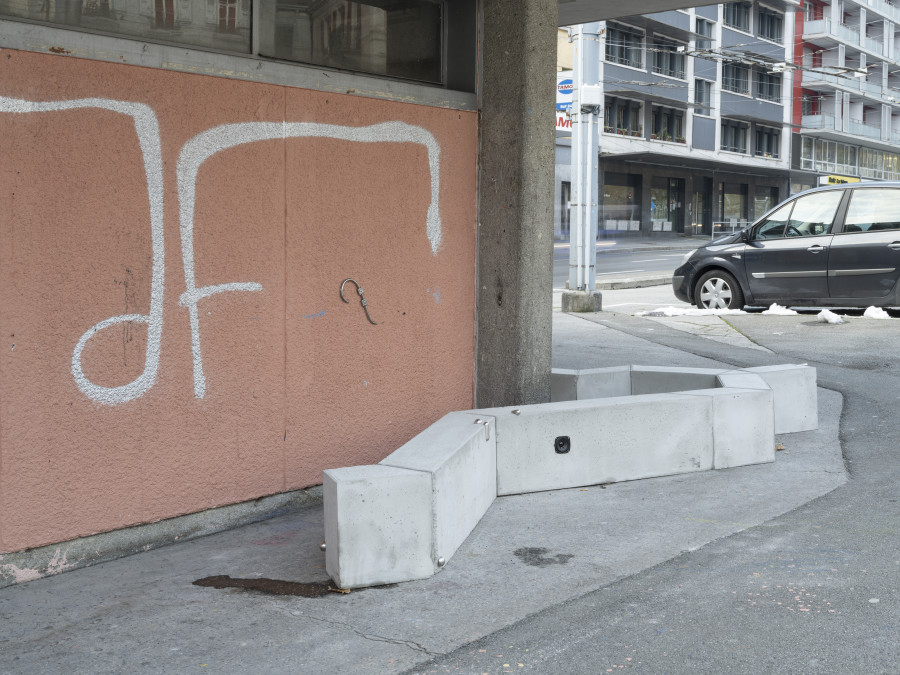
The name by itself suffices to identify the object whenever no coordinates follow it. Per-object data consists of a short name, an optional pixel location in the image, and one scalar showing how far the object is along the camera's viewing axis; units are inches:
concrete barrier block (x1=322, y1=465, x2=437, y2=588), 163.3
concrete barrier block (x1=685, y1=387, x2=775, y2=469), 242.1
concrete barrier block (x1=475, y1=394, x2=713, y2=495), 221.9
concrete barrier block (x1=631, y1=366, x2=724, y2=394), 275.6
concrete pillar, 247.3
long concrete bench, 165.5
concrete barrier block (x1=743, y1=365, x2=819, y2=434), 282.8
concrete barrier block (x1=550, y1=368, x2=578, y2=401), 282.9
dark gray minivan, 493.4
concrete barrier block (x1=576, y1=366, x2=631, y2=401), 282.8
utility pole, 593.3
